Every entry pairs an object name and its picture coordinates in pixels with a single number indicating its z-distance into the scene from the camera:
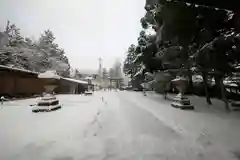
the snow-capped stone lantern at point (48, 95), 3.32
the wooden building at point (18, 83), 4.60
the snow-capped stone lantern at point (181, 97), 3.55
